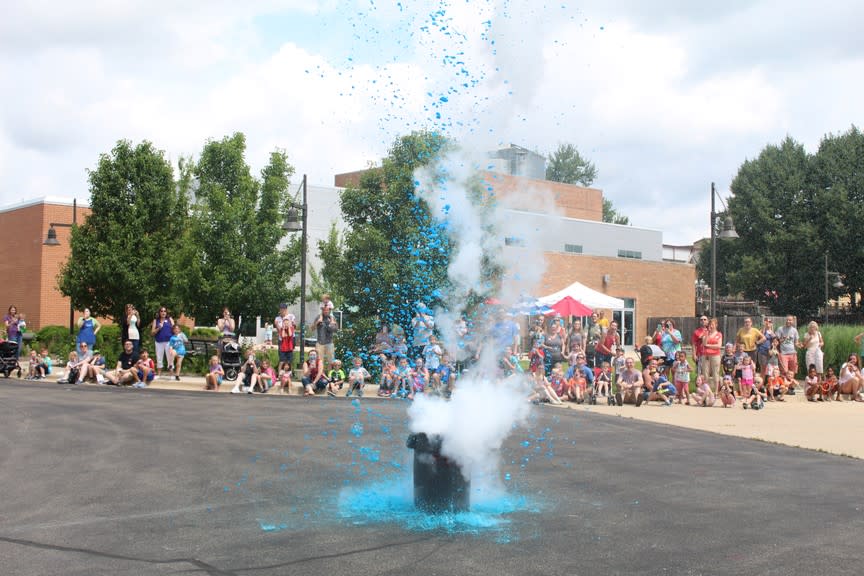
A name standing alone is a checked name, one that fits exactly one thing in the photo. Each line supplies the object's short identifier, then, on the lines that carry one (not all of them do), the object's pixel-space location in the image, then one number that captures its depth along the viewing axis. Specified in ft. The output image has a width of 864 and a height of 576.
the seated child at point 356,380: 64.08
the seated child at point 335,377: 64.54
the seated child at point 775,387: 67.72
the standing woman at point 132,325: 74.13
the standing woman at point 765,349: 71.00
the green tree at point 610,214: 317.85
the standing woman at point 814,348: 72.13
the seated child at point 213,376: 66.85
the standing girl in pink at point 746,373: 65.98
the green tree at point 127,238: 89.51
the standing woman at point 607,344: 68.59
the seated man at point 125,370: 68.90
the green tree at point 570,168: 326.85
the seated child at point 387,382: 64.23
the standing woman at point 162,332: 74.90
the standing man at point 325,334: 68.39
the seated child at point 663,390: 62.75
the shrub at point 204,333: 90.17
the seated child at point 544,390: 61.80
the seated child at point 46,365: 77.05
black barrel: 23.94
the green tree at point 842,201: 180.65
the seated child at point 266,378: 66.03
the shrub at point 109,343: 85.20
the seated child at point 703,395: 61.72
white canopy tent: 95.04
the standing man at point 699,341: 67.51
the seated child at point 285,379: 65.92
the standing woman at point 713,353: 65.51
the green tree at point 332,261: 78.84
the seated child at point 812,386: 67.62
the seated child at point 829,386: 67.87
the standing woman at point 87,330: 75.51
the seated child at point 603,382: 63.57
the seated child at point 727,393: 61.00
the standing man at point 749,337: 70.23
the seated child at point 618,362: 63.88
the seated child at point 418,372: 52.09
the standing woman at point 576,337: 70.98
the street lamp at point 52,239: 103.71
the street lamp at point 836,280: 169.37
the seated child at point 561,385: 63.57
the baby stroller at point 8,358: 78.95
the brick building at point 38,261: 134.92
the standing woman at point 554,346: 67.87
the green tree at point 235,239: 86.28
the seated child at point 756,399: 59.57
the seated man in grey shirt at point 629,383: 61.21
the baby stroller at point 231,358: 71.61
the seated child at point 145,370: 68.85
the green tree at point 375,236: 69.92
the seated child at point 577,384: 62.59
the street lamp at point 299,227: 74.79
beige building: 153.28
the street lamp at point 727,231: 79.15
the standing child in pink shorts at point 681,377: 63.52
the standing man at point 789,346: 71.92
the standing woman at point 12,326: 81.87
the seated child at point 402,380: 61.31
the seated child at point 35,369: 76.38
